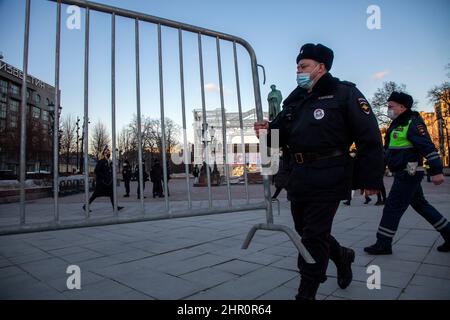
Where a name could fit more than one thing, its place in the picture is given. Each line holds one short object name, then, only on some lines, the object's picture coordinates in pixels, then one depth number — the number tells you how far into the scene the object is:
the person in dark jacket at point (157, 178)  13.65
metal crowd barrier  2.19
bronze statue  11.69
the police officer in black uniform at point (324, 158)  1.99
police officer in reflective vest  3.38
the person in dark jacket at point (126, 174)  15.10
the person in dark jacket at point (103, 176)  8.25
